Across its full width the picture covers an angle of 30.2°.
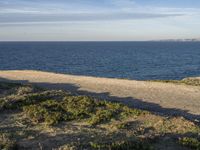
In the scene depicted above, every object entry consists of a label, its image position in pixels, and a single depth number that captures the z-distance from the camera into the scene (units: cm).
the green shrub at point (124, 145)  898
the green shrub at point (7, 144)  904
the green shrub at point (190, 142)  972
